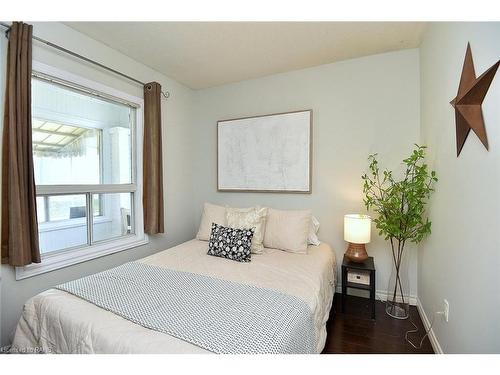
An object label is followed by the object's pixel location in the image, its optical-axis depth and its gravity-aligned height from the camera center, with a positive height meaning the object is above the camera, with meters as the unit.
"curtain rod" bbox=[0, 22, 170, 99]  1.62 +1.08
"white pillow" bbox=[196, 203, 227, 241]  2.67 -0.42
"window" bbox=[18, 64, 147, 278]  1.93 +0.12
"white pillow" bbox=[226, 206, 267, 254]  2.32 -0.40
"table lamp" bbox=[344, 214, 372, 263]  2.13 -0.49
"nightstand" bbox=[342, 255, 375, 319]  2.05 -0.87
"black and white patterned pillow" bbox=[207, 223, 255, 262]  2.10 -0.57
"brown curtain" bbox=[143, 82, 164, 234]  2.60 +0.29
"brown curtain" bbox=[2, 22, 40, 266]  1.57 +0.19
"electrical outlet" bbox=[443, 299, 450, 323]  1.45 -0.81
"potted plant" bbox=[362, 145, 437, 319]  1.90 -0.25
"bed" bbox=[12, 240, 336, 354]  1.03 -0.70
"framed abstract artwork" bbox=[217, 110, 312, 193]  2.67 +0.35
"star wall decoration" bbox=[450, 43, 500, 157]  1.04 +0.39
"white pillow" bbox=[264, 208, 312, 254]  2.32 -0.50
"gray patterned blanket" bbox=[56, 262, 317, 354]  1.02 -0.67
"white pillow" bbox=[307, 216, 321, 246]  2.53 -0.57
